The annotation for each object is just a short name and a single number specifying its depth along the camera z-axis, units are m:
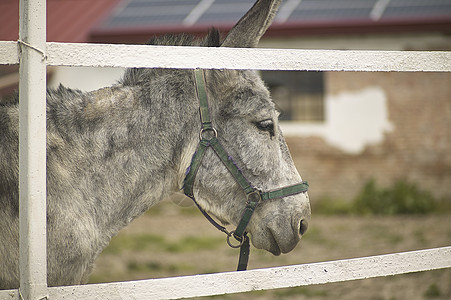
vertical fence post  3.80
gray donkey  4.12
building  11.77
